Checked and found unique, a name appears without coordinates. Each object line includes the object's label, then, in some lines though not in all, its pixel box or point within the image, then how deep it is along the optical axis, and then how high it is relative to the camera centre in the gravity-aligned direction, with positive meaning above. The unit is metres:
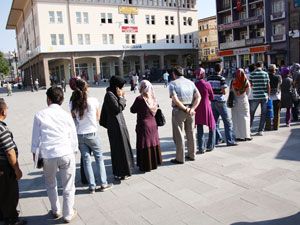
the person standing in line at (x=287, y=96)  10.08 -0.82
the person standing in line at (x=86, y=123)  5.68 -0.69
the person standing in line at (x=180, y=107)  7.11 -0.65
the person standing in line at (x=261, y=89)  9.08 -0.53
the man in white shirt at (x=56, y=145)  4.63 -0.82
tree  94.46 +4.61
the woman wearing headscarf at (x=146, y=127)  6.70 -0.95
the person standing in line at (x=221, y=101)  8.23 -0.69
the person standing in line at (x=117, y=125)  6.20 -0.83
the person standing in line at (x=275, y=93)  9.62 -0.71
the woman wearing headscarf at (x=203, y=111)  7.70 -0.83
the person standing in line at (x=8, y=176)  4.60 -1.19
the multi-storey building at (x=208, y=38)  73.06 +6.52
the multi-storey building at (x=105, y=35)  49.84 +6.23
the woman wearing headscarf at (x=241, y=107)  8.46 -0.89
